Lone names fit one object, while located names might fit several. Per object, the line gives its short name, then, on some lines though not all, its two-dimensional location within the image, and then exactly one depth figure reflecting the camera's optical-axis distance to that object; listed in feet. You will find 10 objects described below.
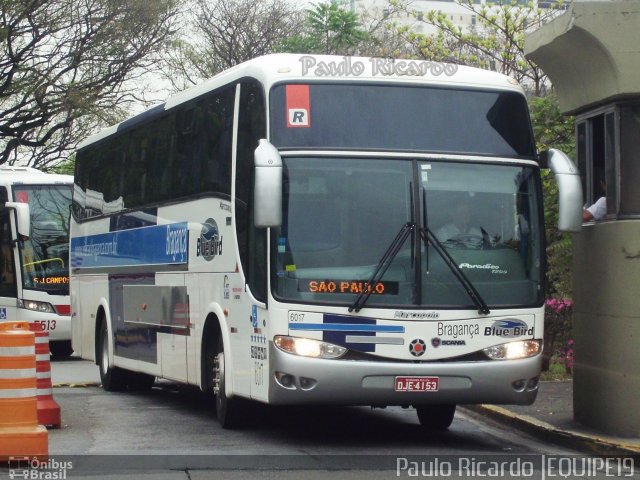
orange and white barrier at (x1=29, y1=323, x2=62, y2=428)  40.86
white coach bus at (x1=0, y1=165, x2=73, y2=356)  79.20
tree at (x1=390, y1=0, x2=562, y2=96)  79.05
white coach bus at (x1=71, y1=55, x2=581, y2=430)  35.50
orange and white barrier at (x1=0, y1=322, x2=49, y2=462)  31.86
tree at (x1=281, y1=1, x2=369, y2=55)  149.79
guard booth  37.50
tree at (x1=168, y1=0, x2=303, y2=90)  157.28
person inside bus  36.42
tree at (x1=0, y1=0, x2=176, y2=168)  111.96
